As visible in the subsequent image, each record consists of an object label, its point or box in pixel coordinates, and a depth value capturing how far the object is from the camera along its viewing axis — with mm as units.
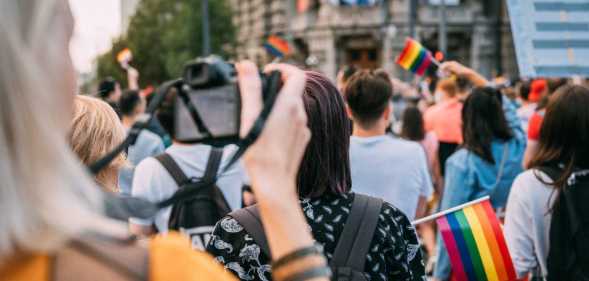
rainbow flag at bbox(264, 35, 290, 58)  13328
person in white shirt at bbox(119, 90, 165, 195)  4921
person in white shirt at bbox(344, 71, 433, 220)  4270
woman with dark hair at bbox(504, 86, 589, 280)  3553
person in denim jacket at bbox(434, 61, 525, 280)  5166
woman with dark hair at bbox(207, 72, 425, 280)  2254
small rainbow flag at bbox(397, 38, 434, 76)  7227
